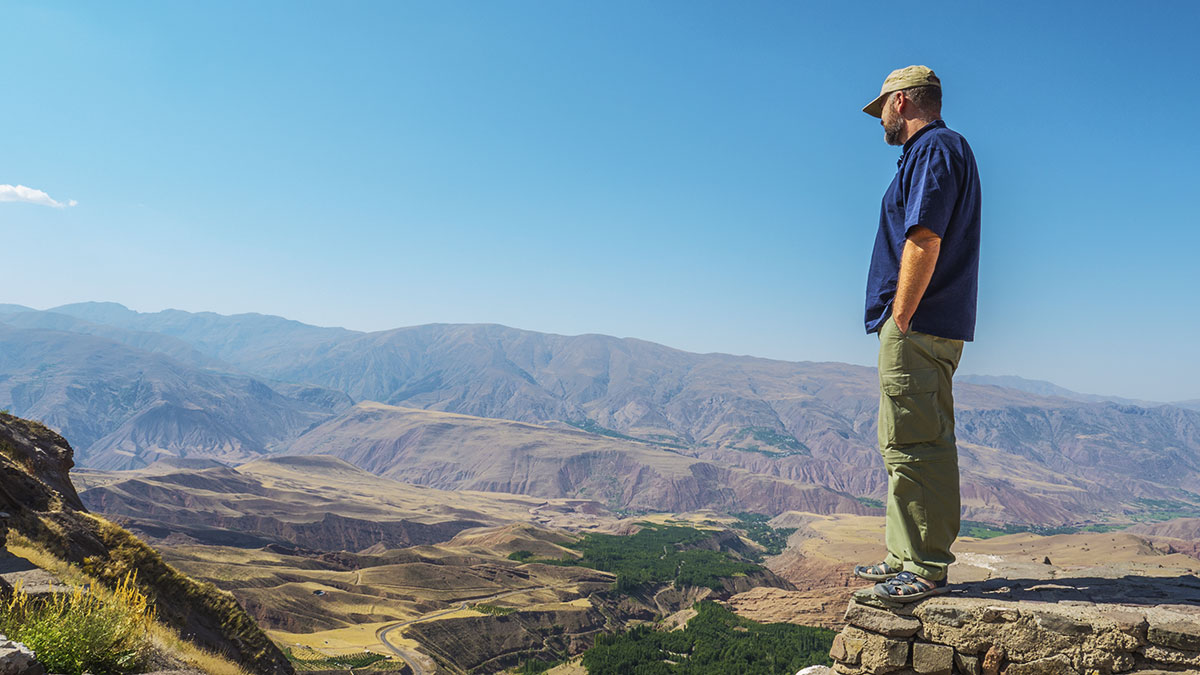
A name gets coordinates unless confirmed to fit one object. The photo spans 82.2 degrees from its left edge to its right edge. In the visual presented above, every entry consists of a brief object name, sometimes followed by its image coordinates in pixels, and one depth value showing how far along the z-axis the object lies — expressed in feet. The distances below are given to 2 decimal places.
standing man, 13.34
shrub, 13.69
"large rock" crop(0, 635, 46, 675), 11.19
